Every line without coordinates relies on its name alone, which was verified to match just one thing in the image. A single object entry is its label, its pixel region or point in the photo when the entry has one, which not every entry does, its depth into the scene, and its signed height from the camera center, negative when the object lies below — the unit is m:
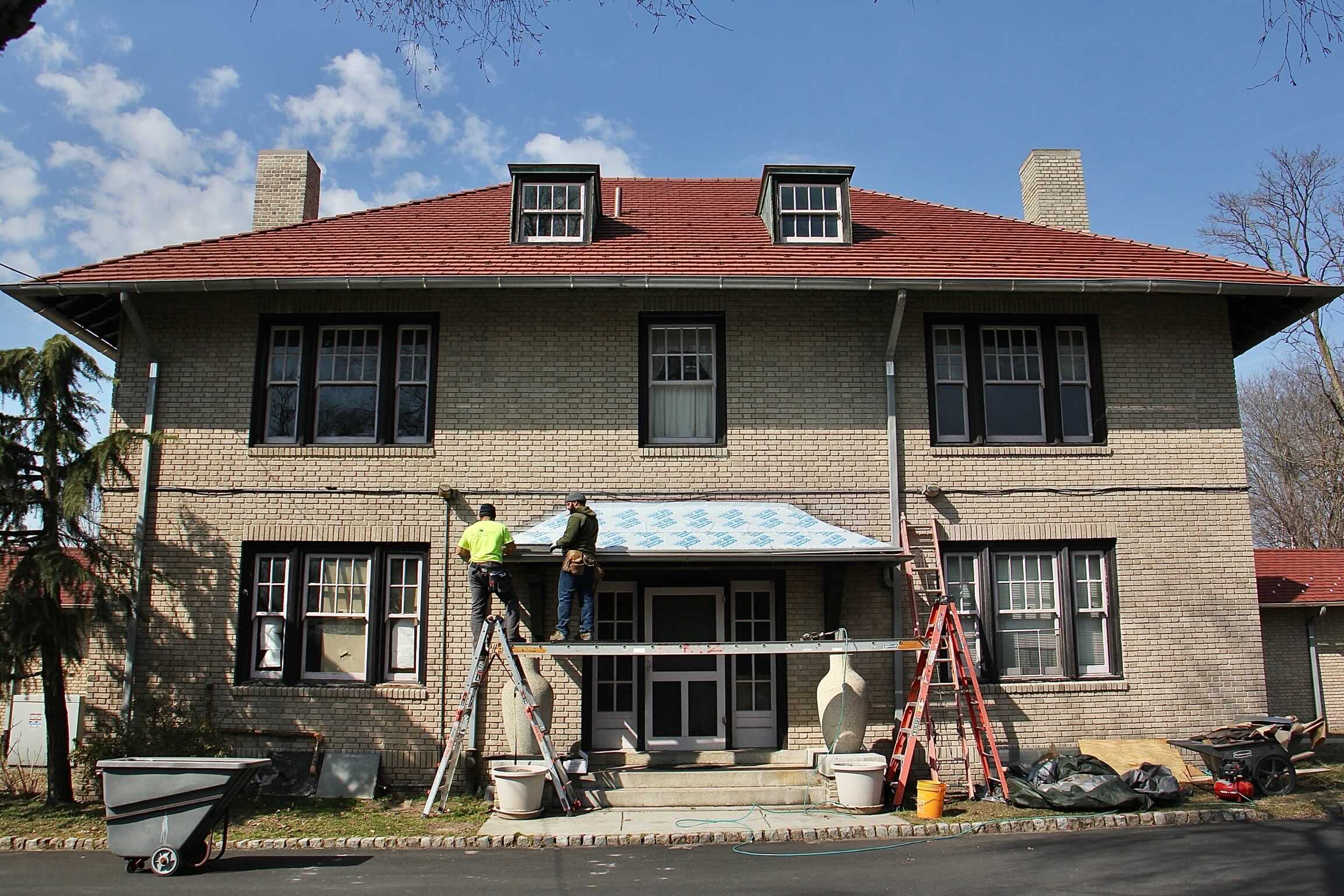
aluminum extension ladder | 10.28 -1.19
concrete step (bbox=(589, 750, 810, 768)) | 11.68 -1.81
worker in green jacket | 10.38 +0.45
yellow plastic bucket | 10.10 -1.98
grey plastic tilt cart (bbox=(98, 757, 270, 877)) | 8.41 -1.72
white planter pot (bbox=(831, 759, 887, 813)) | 10.32 -1.87
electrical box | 13.23 -1.69
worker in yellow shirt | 10.50 +0.45
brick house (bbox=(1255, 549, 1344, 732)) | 15.87 -0.71
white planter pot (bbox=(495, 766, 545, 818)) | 10.20 -1.91
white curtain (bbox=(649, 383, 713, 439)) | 12.59 +2.45
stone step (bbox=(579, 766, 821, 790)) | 11.16 -1.95
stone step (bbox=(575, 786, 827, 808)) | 10.82 -2.10
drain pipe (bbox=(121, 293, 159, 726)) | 11.72 +1.08
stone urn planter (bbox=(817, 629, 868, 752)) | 11.18 -1.16
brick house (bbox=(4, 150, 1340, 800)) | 11.88 +1.76
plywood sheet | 11.06 -1.68
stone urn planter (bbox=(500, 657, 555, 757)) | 11.01 -1.20
